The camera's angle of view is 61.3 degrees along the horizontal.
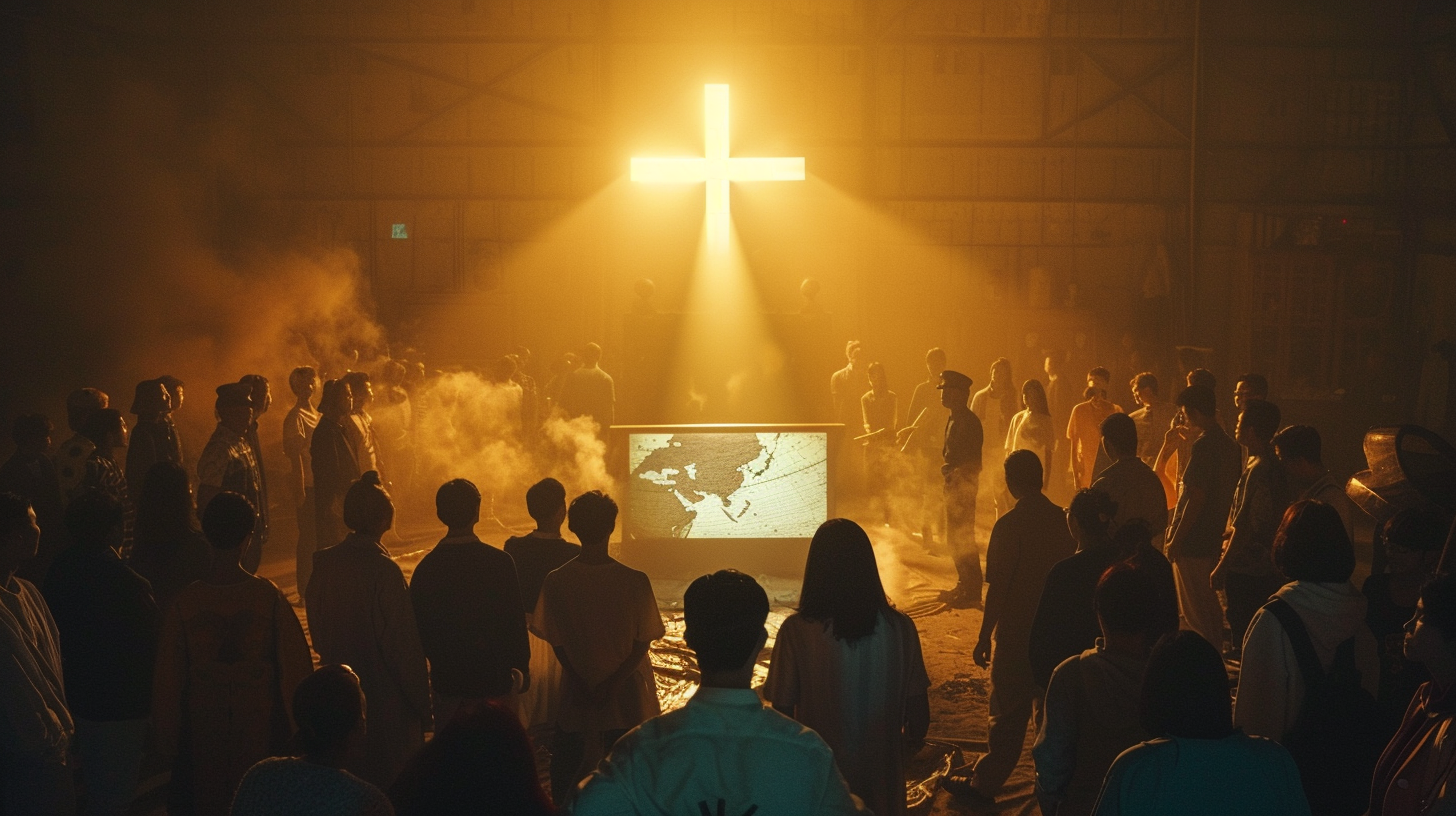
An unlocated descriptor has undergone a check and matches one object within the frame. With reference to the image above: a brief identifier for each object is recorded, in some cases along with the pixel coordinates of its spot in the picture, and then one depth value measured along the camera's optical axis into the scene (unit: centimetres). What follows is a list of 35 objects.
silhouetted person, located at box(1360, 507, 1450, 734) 419
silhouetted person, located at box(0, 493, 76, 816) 391
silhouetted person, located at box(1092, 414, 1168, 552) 655
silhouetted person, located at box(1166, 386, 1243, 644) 708
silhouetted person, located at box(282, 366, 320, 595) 923
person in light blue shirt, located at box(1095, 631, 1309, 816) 271
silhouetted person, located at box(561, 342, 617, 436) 1286
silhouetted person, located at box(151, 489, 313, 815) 414
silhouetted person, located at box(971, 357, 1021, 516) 1241
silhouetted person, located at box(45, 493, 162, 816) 450
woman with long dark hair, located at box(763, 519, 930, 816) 375
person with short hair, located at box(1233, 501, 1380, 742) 374
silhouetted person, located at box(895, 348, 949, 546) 1153
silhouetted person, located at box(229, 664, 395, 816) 286
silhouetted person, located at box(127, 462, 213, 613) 536
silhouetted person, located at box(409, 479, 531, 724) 454
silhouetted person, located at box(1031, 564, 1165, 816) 356
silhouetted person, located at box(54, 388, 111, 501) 670
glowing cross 1561
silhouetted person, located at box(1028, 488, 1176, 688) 466
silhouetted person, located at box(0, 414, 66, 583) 640
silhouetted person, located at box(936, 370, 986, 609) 967
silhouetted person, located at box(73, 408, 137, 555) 661
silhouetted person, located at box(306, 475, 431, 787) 461
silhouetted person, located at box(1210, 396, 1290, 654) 650
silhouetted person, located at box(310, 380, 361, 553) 865
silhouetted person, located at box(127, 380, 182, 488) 761
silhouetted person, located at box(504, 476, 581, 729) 500
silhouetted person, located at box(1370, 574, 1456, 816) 297
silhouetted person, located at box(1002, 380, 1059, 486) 1060
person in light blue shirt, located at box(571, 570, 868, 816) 245
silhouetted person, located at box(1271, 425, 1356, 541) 612
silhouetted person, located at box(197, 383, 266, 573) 750
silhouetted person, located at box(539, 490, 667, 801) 466
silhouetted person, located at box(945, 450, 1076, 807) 539
